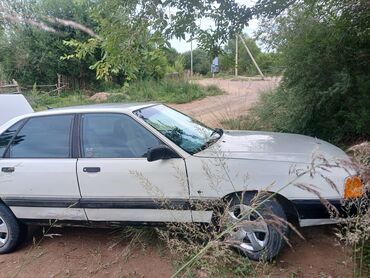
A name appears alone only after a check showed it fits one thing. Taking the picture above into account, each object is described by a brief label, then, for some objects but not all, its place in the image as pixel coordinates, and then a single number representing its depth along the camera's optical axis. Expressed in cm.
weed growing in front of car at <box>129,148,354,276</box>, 197
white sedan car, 339
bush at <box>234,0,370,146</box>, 566
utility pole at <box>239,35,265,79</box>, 1180
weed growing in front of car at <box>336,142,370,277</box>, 191
